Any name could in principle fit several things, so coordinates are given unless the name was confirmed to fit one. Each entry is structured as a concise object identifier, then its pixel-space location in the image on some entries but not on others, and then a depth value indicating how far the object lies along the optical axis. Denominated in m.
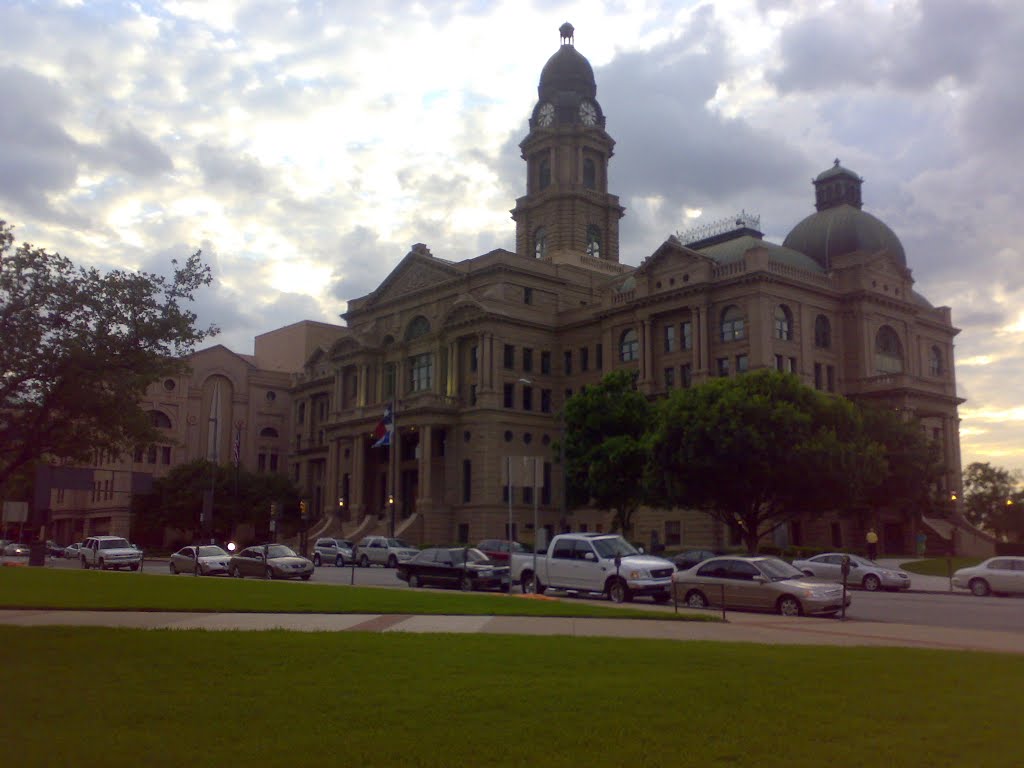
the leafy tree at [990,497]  88.31
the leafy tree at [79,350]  20.70
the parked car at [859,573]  36.44
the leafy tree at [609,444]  54.38
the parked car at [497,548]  40.38
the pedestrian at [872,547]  48.66
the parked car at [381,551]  56.99
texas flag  68.62
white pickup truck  29.31
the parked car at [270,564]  40.56
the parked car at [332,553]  60.88
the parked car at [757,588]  24.83
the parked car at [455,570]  35.03
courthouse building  70.19
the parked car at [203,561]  43.84
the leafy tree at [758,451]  46.97
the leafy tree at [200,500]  85.00
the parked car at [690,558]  40.33
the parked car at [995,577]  34.22
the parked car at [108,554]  50.66
